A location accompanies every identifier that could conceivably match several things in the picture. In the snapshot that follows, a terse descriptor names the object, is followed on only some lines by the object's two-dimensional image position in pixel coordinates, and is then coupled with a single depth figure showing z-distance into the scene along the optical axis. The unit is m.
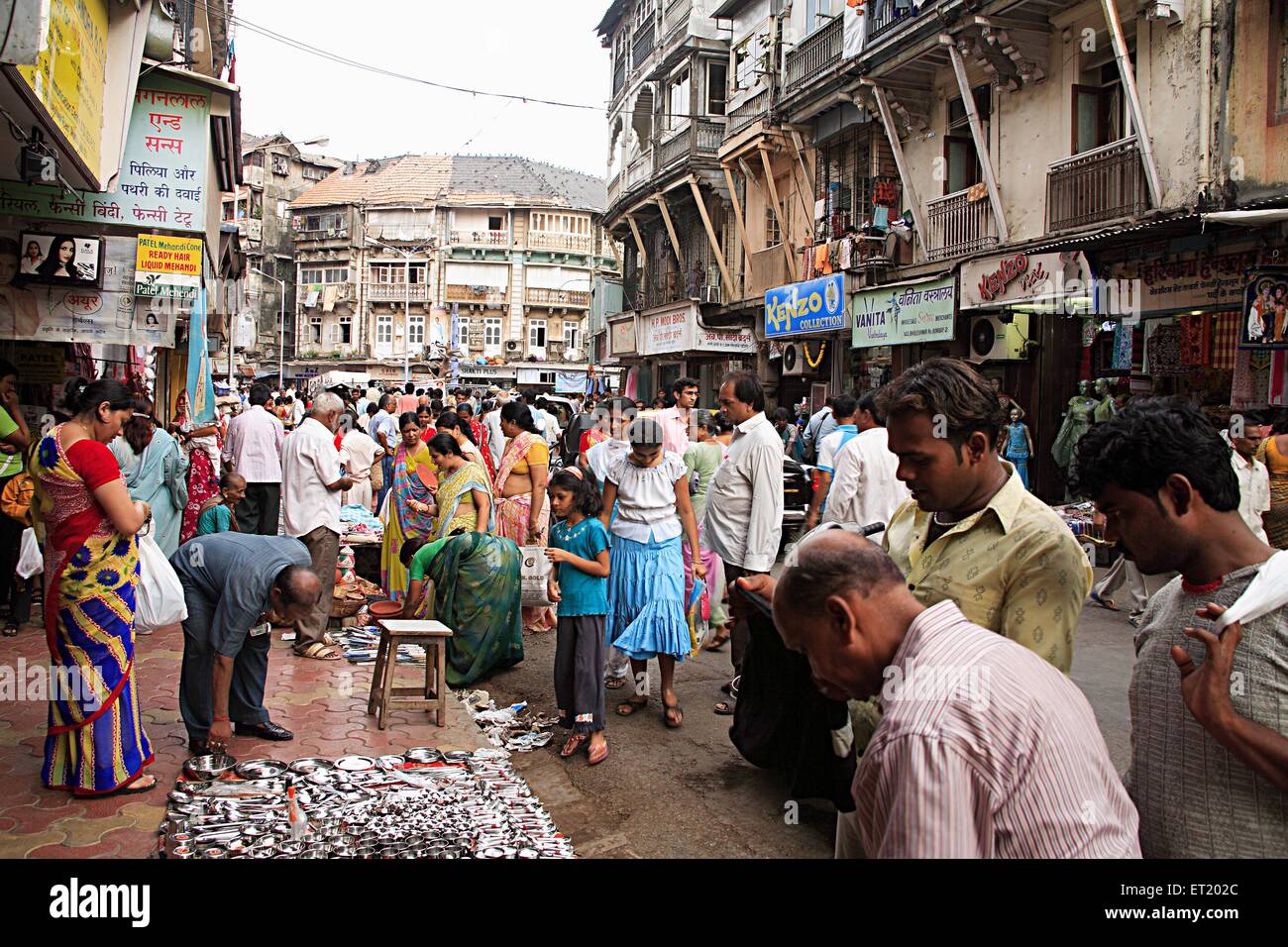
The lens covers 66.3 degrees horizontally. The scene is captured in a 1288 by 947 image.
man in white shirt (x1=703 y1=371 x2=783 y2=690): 6.18
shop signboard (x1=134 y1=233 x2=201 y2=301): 8.55
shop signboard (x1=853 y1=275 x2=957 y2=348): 15.24
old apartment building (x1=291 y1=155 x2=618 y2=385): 61.06
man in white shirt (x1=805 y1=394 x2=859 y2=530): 7.54
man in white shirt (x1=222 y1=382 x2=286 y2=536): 8.59
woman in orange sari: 8.19
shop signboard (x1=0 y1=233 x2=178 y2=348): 8.33
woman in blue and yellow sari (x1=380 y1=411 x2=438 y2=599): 8.34
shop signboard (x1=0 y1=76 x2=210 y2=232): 8.78
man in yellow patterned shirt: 2.40
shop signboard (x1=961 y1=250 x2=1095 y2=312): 12.44
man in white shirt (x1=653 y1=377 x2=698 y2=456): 8.84
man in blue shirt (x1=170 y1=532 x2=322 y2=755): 4.76
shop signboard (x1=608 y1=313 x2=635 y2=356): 31.52
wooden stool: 5.76
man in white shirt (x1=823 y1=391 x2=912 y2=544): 6.22
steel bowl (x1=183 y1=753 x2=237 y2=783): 4.78
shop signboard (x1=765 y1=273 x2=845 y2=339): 18.33
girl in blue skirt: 6.00
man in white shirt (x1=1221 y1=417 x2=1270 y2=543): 7.36
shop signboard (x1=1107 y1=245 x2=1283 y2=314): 11.19
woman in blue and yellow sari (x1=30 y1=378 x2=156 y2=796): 4.41
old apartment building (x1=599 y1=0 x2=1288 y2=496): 11.41
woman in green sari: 6.84
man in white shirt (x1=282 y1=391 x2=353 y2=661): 7.59
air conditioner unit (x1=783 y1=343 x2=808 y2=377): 21.86
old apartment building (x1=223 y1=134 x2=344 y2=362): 63.25
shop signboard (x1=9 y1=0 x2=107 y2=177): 5.48
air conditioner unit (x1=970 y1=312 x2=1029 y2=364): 15.06
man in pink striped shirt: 1.48
